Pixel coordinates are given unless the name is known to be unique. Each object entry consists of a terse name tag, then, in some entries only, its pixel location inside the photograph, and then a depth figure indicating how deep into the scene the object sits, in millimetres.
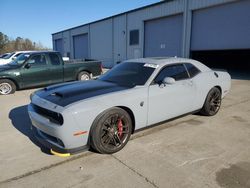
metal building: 13781
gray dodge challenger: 3207
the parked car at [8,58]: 16994
